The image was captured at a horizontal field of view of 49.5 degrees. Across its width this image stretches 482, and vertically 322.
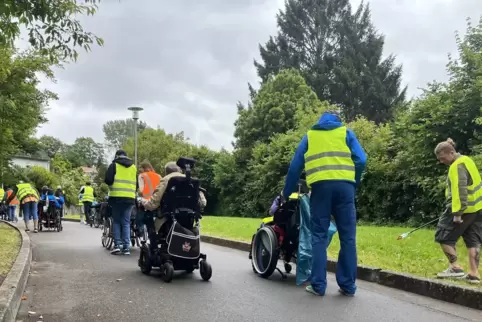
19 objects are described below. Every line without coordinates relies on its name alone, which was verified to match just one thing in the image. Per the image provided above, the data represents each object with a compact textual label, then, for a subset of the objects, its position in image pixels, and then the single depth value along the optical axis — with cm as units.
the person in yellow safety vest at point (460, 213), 638
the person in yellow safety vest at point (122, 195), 1003
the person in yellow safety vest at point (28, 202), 1700
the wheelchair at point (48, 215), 1762
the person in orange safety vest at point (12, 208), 2394
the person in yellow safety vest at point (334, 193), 616
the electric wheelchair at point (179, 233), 719
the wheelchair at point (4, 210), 2732
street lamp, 2300
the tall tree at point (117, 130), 9794
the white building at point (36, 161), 7194
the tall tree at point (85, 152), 10369
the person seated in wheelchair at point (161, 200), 739
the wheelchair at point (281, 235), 709
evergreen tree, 4659
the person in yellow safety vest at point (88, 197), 2195
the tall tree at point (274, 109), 3456
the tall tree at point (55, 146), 9510
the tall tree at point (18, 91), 1124
